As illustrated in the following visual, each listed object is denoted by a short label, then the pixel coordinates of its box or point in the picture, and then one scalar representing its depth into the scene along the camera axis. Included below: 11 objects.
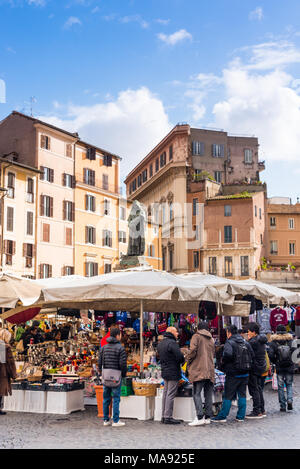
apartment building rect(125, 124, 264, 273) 58.00
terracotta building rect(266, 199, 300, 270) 63.66
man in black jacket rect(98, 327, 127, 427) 9.30
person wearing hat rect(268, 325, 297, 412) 10.60
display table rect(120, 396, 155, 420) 9.95
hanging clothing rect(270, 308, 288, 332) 16.98
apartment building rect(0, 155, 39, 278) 39.41
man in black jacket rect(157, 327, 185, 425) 9.49
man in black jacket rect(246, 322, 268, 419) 10.05
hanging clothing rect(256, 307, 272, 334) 17.67
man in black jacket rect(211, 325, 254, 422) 9.52
